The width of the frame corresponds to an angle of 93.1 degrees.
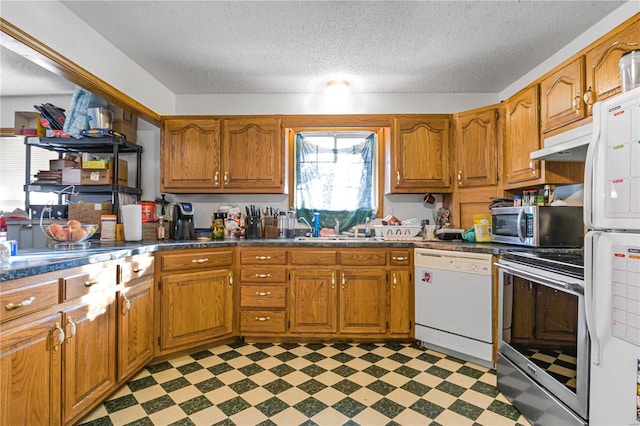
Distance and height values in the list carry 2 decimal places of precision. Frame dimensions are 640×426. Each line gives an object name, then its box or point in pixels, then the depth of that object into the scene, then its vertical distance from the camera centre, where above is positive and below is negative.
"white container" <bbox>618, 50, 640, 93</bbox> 1.29 +0.64
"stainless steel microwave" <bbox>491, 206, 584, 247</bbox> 2.15 -0.06
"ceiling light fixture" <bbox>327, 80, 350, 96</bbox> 2.95 +1.27
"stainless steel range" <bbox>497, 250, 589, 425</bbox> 1.37 -0.63
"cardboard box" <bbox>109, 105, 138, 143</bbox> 2.87 +0.91
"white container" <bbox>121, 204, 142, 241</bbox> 2.51 -0.05
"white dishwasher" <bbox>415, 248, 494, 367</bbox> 2.22 -0.68
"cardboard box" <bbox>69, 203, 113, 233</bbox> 2.65 +0.01
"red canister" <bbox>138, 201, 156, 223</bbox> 2.83 +0.04
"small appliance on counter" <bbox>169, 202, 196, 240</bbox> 2.84 -0.07
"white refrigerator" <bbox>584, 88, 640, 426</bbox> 1.12 -0.16
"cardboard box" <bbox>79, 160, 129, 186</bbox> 2.71 +0.35
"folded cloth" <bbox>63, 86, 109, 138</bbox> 2.70 +0.93
